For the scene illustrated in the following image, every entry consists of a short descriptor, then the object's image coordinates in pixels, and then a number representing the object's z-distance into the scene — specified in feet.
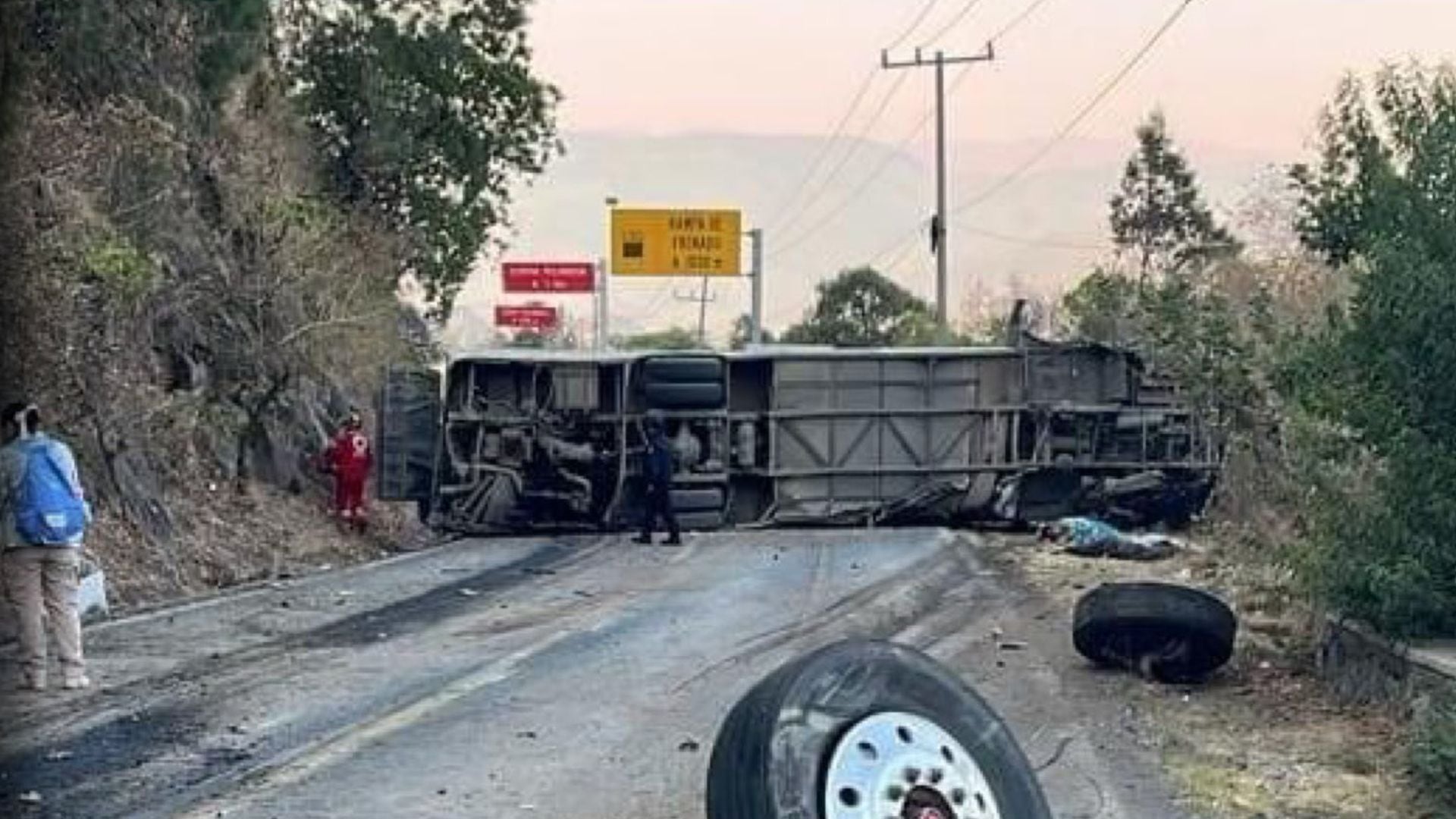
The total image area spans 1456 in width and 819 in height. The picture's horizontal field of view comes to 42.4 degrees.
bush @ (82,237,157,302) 54.29
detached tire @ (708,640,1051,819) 18.15
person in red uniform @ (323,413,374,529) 80.94
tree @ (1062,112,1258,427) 53.98
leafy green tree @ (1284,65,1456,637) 32.55
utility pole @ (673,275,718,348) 316.19
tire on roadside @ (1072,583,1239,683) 35.91
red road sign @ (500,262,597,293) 211.41
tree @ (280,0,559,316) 110.22
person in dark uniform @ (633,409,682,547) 66.18
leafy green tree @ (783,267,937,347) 221.87
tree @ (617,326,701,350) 253.44
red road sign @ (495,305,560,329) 233.14
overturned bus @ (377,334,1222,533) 66.23
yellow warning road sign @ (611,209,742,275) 165.89
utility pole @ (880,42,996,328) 167.63
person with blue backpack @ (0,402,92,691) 34.91
